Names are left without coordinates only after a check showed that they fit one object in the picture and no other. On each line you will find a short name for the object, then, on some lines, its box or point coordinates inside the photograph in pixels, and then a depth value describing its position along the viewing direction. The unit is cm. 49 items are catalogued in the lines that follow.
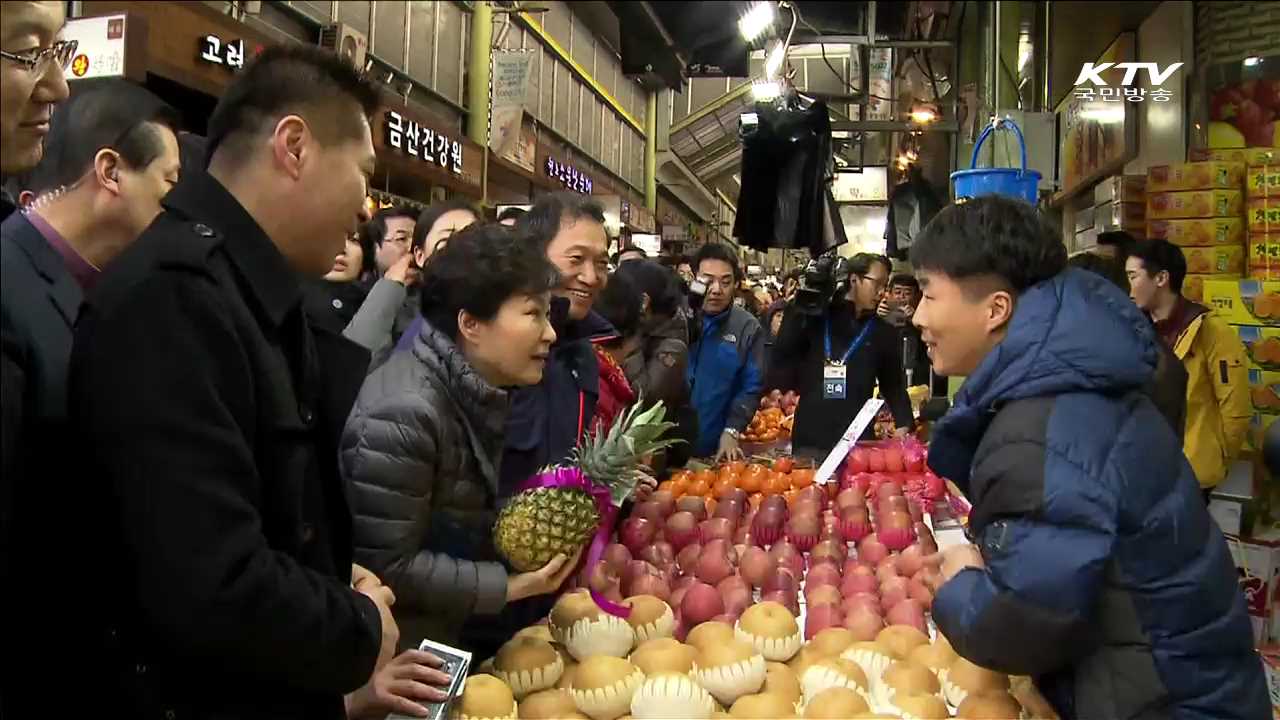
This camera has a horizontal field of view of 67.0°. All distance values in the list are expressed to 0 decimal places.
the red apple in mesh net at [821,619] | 221
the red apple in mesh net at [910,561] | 250
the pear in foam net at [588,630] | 195
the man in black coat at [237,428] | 109
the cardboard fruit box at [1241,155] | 432
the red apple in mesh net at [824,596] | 229
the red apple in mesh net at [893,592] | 229
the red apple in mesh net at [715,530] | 277
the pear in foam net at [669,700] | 175
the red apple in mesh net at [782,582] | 236
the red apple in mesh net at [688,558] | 257
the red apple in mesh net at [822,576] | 244
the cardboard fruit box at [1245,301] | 438
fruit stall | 178
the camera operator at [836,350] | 461
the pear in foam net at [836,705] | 174
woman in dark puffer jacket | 173
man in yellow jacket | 434
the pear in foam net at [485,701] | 164
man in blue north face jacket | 477
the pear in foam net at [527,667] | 183
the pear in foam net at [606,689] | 179
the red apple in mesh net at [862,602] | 225
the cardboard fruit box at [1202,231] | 459
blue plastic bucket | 320
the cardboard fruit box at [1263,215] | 435
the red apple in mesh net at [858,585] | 238
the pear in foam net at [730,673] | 186
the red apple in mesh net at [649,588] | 230
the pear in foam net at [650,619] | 205
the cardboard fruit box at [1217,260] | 466
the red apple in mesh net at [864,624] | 215
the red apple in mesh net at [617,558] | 239
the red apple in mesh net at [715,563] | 247
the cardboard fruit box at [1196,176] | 447
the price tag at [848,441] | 330
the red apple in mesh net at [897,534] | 278
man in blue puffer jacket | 151
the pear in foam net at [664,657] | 185
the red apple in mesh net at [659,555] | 257
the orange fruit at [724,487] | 322
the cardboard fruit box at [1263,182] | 432
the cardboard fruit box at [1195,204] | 450
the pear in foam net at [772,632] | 201
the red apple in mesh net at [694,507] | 295
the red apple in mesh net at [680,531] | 275
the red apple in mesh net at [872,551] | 267
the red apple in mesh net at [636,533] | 266
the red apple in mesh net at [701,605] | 223
